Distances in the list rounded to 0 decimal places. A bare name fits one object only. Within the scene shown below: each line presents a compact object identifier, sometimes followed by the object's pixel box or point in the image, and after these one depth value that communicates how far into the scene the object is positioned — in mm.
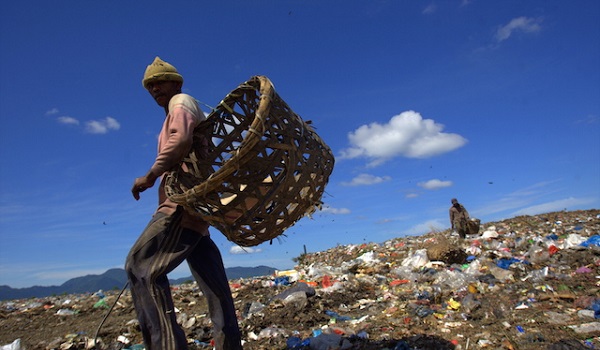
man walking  1915
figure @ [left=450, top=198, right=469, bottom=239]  9805
